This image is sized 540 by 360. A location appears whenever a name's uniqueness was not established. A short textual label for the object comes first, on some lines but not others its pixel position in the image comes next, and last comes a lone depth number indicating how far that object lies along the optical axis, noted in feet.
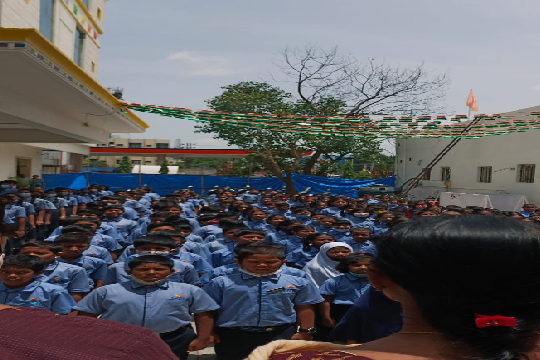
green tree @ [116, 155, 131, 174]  146.30
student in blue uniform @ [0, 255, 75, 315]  13.47
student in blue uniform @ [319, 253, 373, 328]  14.78
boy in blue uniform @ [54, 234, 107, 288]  18.39
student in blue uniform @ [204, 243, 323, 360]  12.78
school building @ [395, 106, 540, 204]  63.05
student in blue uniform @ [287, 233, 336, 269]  22.02
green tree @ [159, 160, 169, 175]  135.85
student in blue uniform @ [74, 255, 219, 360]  12.00
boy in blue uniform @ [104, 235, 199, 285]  15.84
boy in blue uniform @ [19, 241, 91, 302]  15.66
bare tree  82.79
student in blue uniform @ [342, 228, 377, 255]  23.24
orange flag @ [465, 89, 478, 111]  49.08
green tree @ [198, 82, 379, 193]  77.30
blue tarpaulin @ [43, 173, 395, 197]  74.95
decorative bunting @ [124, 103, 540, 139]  35.60
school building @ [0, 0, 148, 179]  26.50
